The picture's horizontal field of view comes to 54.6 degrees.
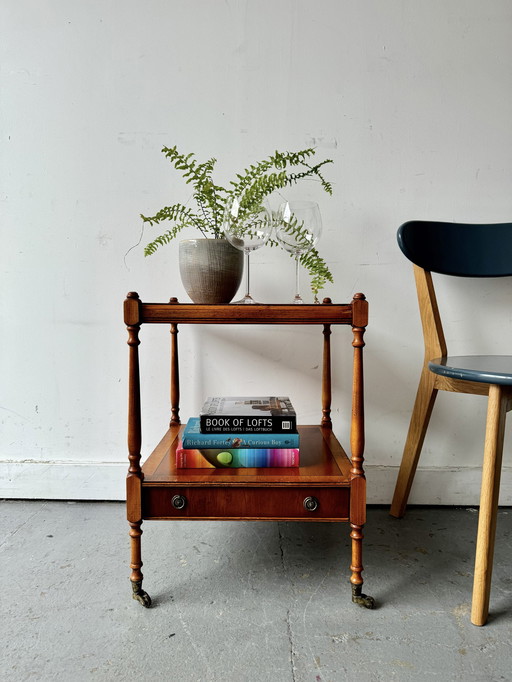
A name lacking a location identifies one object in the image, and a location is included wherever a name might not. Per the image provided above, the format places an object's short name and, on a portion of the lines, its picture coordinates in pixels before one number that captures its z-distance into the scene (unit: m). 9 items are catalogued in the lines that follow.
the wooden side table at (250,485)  0.94
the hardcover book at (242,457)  1.00
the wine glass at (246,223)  1.04
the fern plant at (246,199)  1.04
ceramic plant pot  1.04
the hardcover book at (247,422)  1.00
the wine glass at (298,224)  1.08
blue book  1.00
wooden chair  1.18
